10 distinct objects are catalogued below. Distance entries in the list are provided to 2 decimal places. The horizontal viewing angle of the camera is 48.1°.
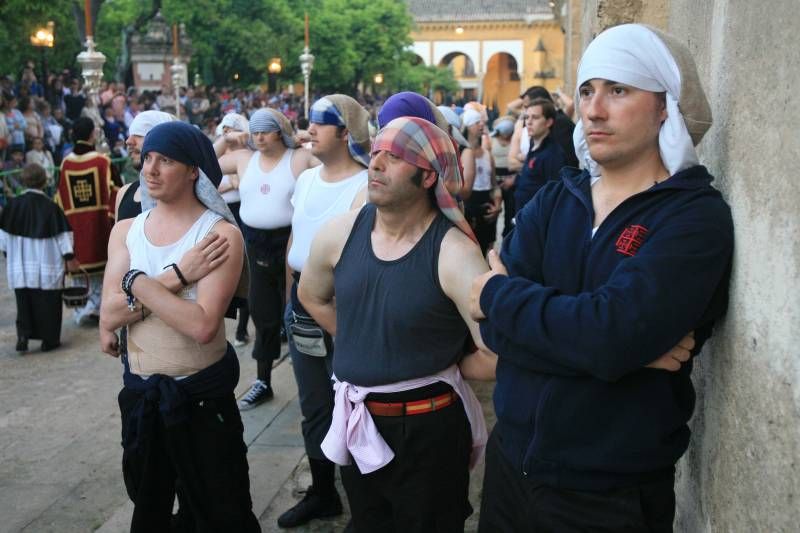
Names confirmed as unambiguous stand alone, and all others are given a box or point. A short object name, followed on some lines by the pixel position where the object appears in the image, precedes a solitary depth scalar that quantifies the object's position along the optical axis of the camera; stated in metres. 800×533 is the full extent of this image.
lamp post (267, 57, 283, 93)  36.44
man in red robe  8.20
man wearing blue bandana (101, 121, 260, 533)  3.36
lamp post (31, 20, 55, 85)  23.38
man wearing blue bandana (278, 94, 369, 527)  4.23
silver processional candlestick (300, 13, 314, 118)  19.87
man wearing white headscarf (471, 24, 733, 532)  2.06
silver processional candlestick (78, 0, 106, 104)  12.86
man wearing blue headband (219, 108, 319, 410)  5.93
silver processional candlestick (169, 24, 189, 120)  16.66
